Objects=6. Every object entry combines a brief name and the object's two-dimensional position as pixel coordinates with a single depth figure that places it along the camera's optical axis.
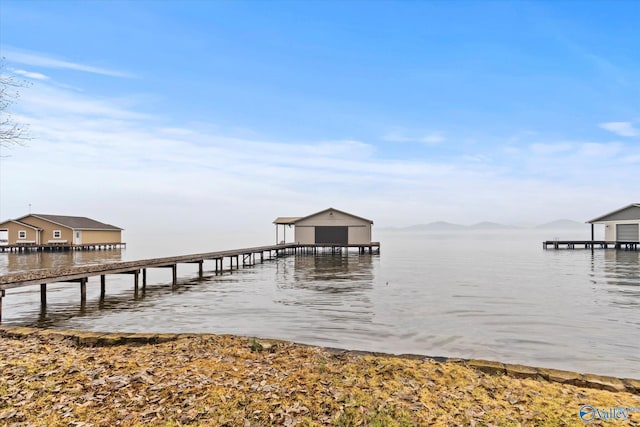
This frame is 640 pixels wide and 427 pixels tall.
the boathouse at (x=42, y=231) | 63.03
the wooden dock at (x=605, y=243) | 57.41
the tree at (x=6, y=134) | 12.64
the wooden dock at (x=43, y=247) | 61.02
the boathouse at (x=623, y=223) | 55.41
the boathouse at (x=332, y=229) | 53.69
